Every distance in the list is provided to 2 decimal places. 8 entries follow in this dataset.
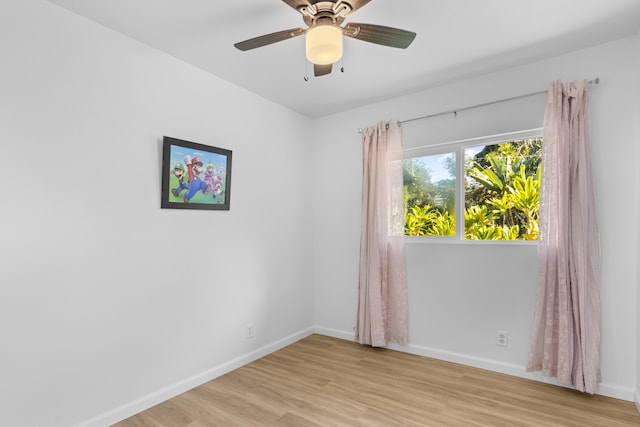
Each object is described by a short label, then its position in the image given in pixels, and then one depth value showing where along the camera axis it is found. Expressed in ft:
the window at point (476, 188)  9.09
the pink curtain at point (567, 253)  7.69
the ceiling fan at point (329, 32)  5.33
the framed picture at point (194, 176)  8.01
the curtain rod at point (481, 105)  7.93
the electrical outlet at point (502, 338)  8.98
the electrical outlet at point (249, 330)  10.16
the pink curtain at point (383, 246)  10.61
